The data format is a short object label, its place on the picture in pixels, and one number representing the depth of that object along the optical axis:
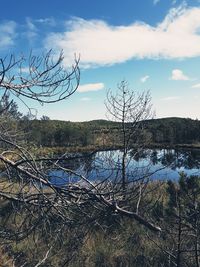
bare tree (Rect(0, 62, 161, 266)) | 1.35
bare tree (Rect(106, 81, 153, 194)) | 6.64
